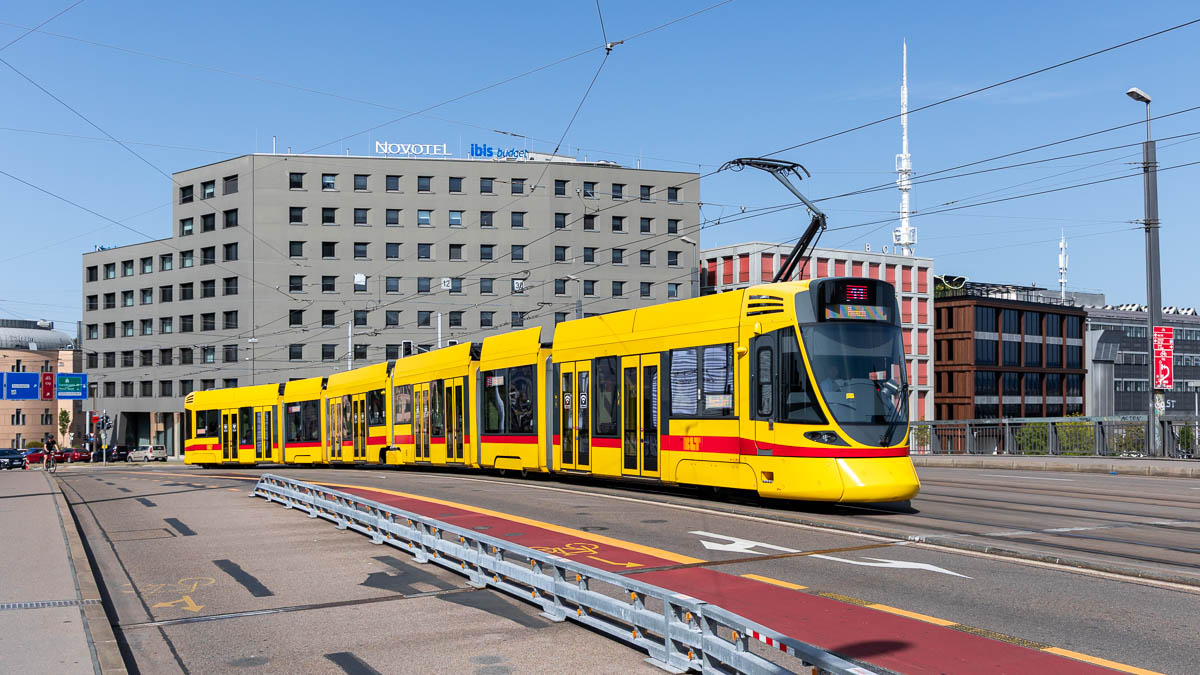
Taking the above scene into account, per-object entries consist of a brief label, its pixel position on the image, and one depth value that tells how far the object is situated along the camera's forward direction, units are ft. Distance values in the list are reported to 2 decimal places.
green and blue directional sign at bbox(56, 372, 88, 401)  263.49
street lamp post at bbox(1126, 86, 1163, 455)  90.58
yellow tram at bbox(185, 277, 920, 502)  48.62
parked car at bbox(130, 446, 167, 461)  281.54
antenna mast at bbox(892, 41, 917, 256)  412.63
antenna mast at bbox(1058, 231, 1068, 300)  440.86
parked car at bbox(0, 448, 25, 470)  199.70
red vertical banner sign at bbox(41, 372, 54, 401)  245.24
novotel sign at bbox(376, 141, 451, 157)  285.23
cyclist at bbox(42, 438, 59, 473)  155.25
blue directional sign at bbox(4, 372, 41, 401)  241.55
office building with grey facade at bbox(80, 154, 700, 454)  278.67
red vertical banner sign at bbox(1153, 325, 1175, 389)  89.86
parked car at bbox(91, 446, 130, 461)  277.13
